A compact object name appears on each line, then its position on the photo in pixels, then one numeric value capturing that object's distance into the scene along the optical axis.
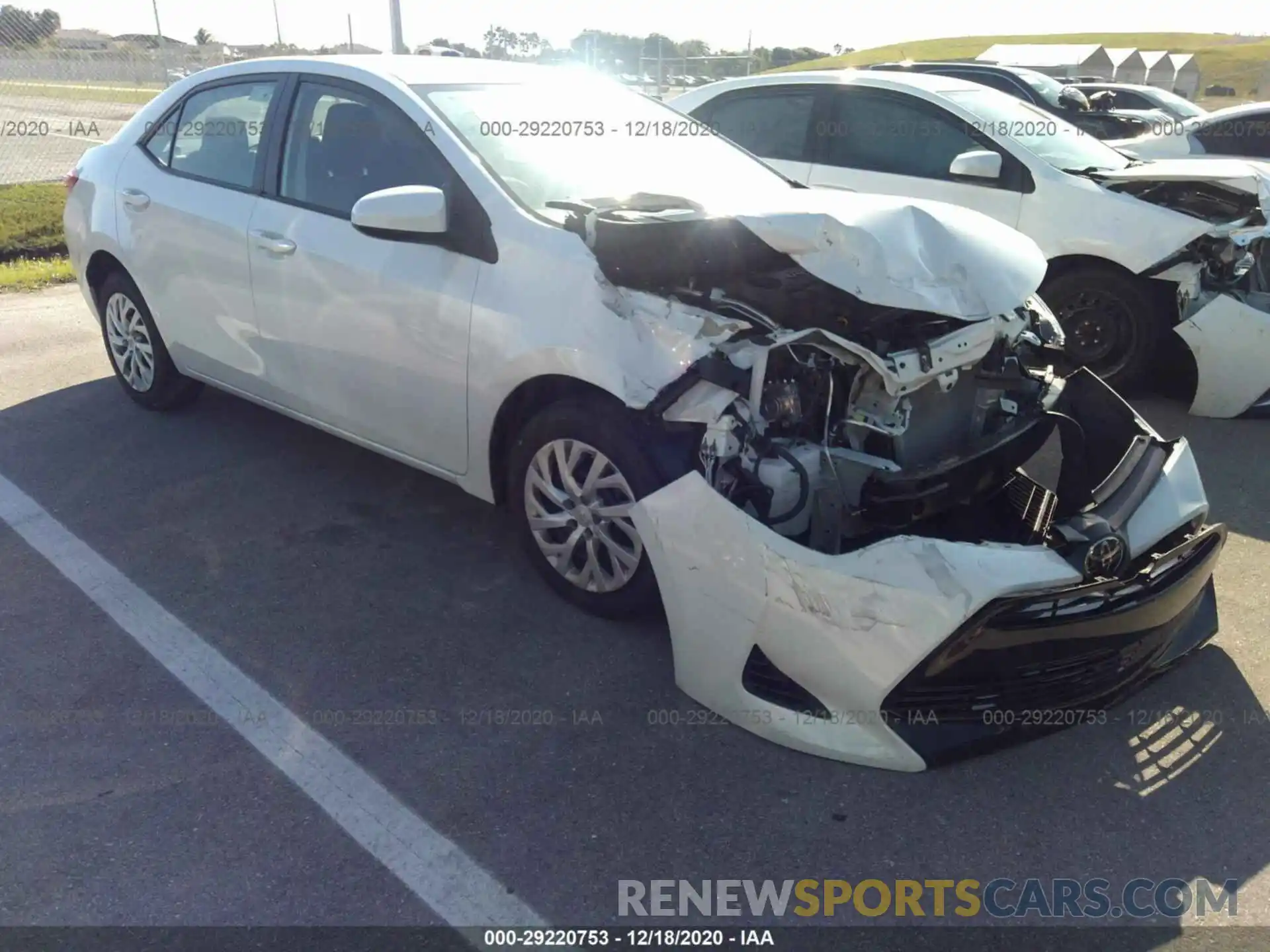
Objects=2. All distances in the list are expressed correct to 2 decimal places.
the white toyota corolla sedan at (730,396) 2.69
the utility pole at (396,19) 11.74
